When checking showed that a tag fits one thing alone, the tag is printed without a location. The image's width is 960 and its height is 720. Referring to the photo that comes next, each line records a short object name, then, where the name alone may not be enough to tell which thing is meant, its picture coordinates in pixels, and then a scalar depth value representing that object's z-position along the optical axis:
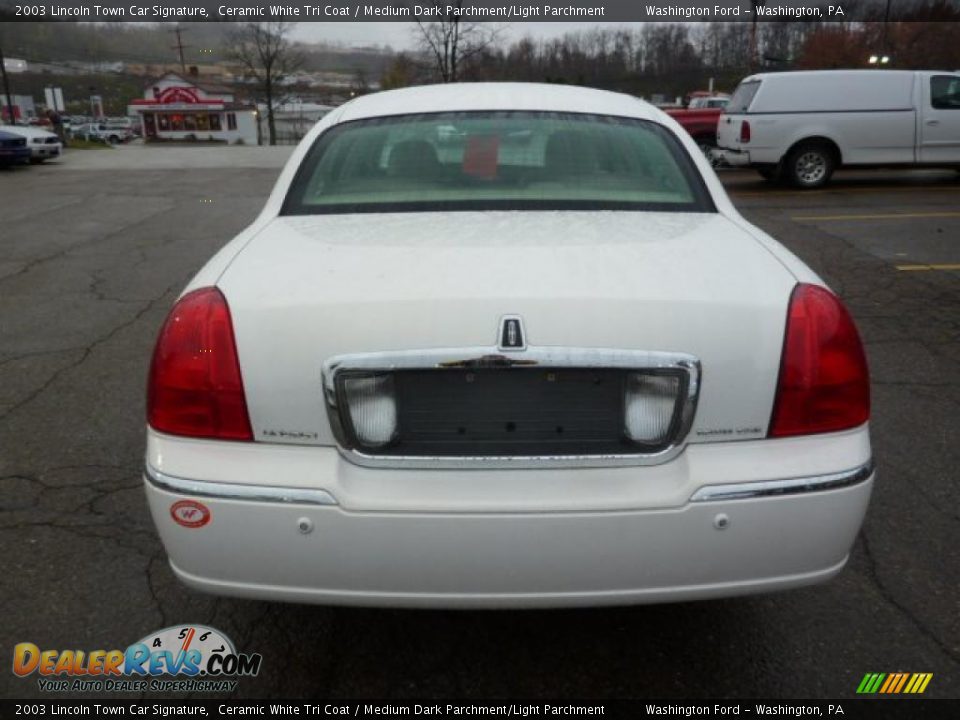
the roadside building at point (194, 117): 70.94
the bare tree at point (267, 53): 57.09
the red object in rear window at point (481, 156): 2.78
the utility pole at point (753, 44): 39.07
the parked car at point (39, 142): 20.73
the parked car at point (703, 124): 16.33
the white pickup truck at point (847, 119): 12.81
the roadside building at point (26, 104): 64.54
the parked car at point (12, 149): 19.69
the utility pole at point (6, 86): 34.35
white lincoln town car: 1.79
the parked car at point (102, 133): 53.00
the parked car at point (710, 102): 24.73
